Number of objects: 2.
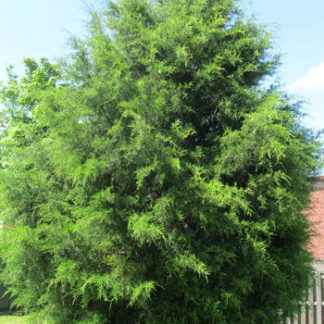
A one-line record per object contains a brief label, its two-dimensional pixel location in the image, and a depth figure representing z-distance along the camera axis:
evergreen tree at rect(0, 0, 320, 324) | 3.38
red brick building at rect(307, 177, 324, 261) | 8.98
